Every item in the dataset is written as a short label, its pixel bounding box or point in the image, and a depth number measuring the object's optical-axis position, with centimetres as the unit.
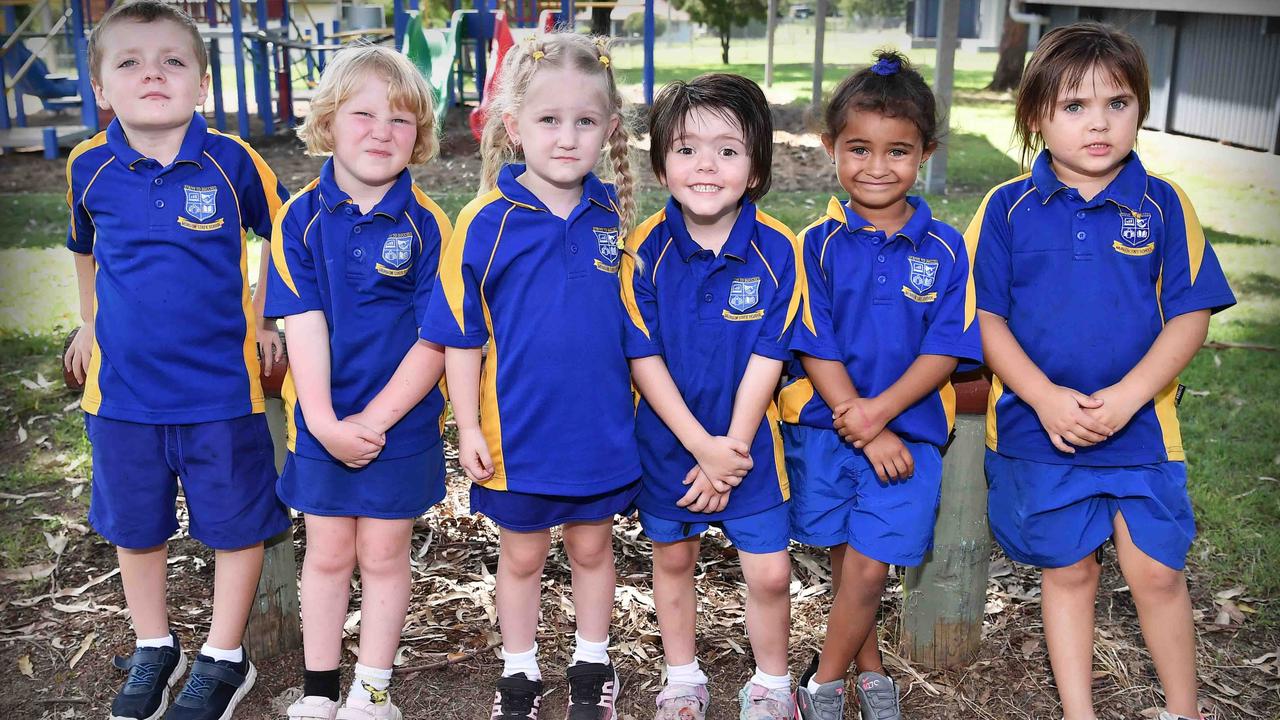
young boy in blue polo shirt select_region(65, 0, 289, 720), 305
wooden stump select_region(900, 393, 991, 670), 328
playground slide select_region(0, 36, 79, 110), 1444
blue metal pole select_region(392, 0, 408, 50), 1448
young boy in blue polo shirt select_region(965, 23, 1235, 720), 292
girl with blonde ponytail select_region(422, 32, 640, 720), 287
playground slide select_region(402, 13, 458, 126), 1243
